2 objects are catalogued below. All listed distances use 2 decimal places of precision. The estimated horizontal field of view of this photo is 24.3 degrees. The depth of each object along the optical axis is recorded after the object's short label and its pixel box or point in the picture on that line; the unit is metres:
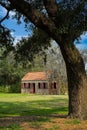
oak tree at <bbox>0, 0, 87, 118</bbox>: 8.07
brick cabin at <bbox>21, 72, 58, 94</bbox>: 42.65
